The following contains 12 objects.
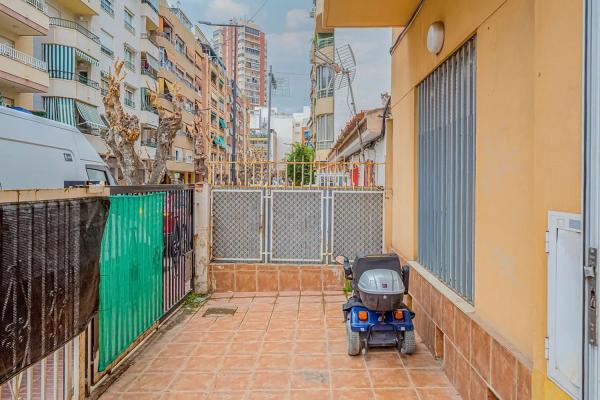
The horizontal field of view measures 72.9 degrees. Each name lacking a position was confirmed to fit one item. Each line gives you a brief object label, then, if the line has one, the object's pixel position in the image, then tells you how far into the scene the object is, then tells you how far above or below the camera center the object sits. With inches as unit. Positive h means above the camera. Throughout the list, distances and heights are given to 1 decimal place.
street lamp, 612.7 +229.4
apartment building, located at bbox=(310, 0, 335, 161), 882.1 +226.6
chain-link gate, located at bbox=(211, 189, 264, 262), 325.1 -21.3
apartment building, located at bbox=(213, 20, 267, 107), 3730.3 +1276.6
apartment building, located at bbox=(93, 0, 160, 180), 926.4 +373.0
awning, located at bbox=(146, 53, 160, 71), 1128.8 +383.6
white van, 222.5 +27.0
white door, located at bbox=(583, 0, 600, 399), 65.7 +0.2
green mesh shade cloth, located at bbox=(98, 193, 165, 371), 161.8 -34.6
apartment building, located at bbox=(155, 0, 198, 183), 1233.9 +427.0
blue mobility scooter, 176.2 -52.0
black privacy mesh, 96.6 -22.1
